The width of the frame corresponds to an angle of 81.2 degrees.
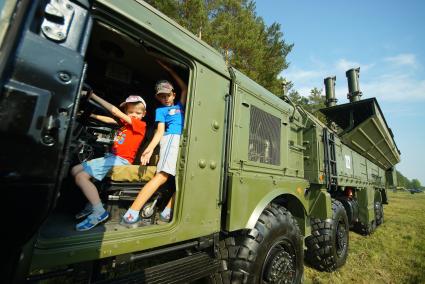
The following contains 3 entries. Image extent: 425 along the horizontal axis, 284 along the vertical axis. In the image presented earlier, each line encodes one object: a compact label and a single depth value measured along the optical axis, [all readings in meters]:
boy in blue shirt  1.92
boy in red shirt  1.76
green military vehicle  0.80
